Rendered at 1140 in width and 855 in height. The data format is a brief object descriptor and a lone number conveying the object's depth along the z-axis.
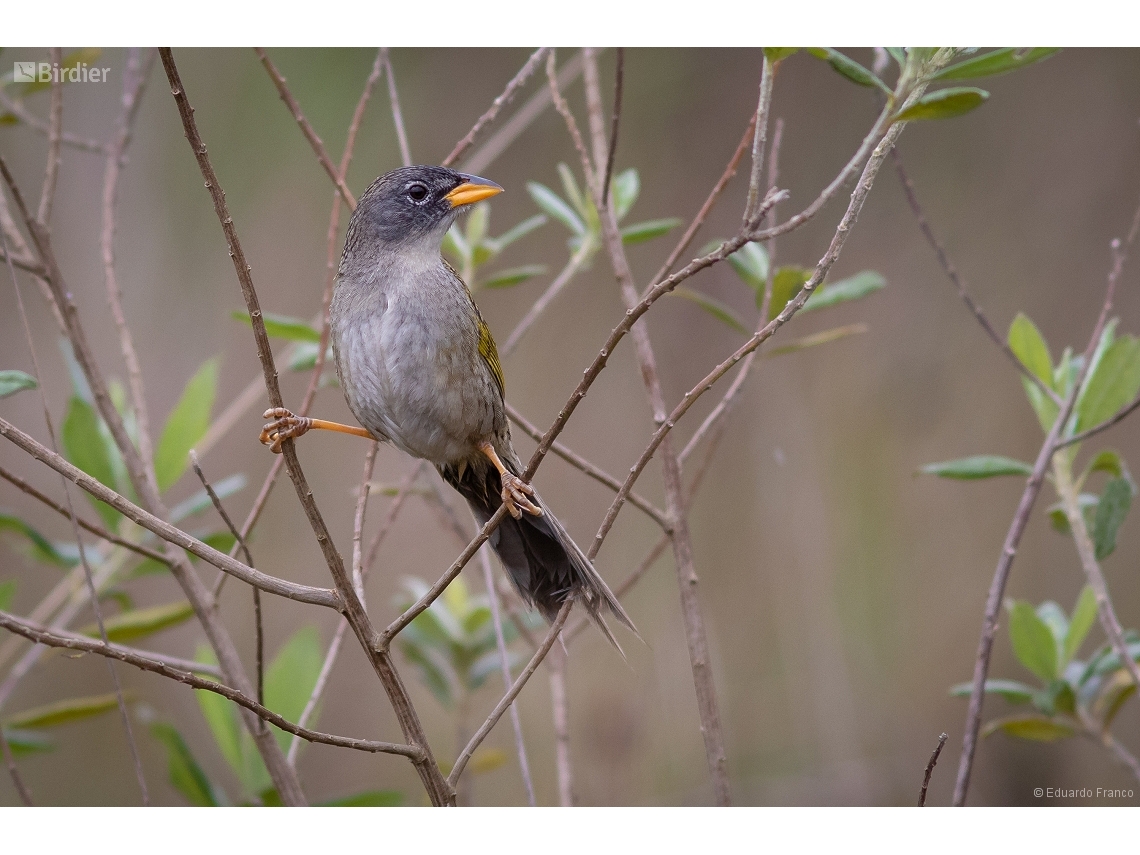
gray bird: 4.76
